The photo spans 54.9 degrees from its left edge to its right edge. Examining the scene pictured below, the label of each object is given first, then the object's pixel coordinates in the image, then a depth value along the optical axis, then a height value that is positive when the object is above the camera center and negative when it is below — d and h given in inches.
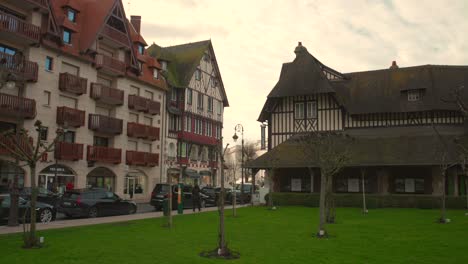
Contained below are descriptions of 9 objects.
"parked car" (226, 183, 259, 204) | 1496.8 -87.0
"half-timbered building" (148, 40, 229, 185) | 1646.2 +241.9
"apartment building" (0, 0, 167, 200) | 1023.0 +206.3
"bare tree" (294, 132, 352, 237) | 574.6 +22.0
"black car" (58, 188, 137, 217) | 808.9 -64.5
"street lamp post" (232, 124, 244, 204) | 842.1 +59.0
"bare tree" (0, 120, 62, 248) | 419.8 -16.9
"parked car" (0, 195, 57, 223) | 663.1 -63.9
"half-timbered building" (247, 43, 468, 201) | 1077.8 +133.2
